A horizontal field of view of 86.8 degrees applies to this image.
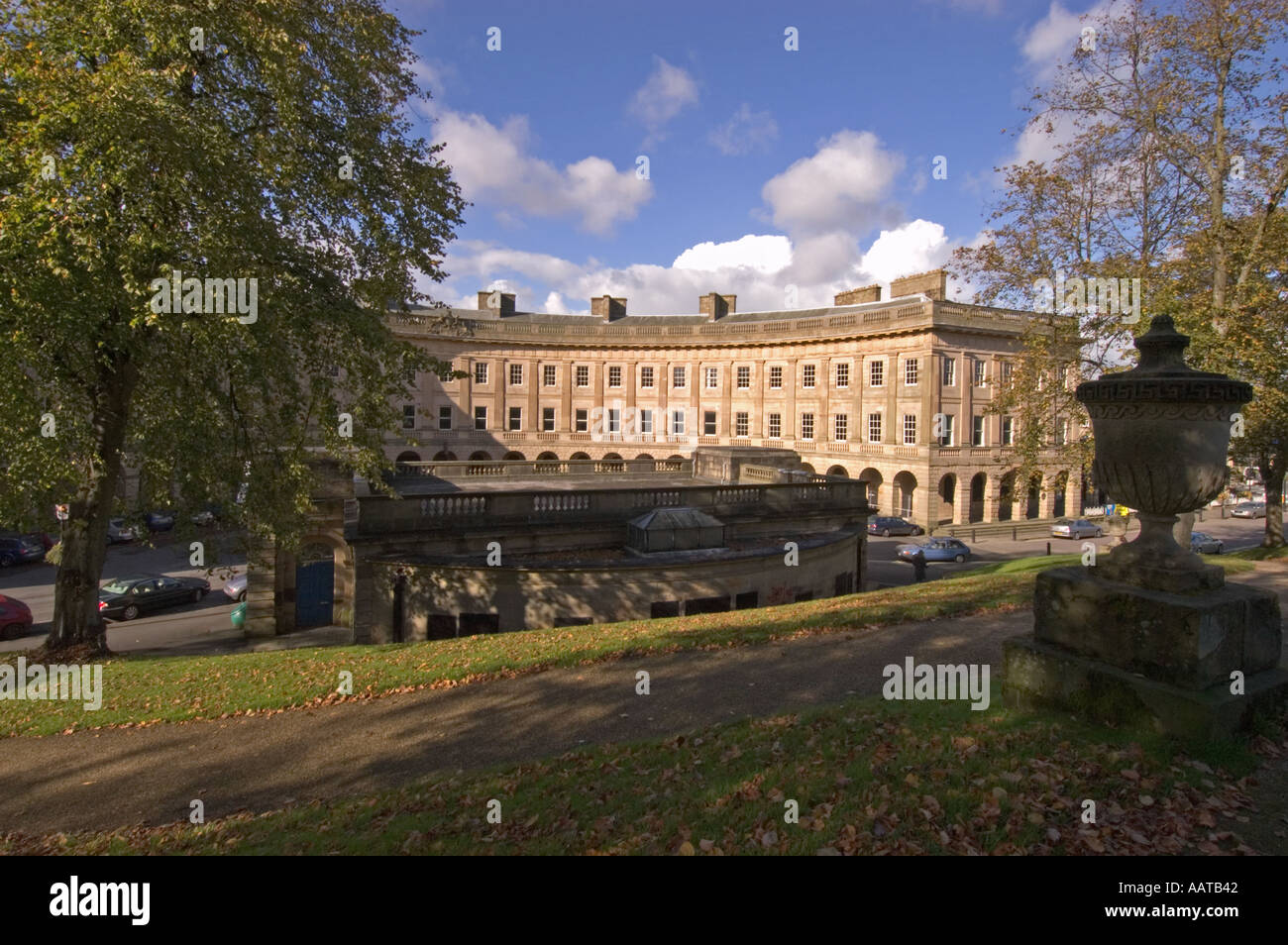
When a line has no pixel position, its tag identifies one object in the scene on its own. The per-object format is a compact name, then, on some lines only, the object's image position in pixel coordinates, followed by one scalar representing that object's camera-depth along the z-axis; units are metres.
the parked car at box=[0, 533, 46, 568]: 32.75
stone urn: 5.25
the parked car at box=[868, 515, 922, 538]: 42.88
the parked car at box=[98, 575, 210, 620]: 23.53
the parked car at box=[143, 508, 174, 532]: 40.88
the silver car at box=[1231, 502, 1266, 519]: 57.78
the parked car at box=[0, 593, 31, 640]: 20.69
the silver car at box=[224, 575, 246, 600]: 25.88
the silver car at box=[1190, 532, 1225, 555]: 33.34
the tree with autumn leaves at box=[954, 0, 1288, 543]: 16.12
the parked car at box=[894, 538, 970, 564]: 34.44
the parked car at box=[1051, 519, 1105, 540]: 42.19
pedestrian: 28.48
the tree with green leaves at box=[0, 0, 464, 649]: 10.25
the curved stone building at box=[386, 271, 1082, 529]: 45.56
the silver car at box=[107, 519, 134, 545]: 37.22
